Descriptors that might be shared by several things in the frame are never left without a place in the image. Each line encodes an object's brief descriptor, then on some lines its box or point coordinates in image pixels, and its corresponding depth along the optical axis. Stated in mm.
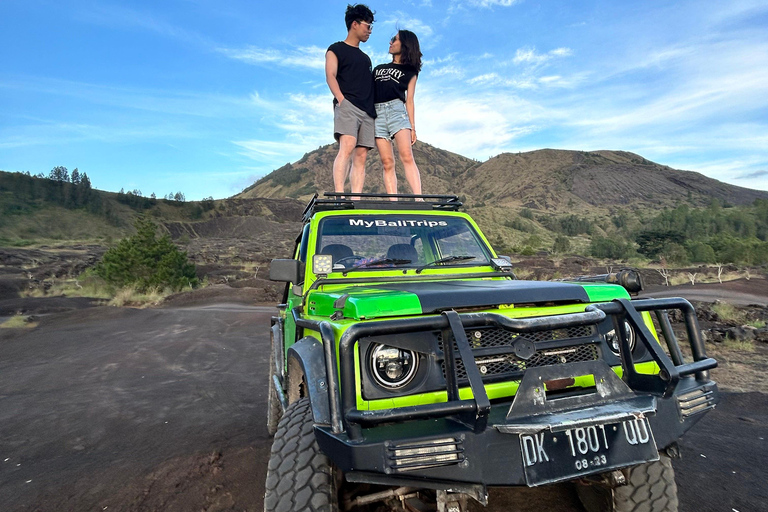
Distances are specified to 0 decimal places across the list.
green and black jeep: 1951
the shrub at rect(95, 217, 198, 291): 21406
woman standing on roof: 5863
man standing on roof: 5680
